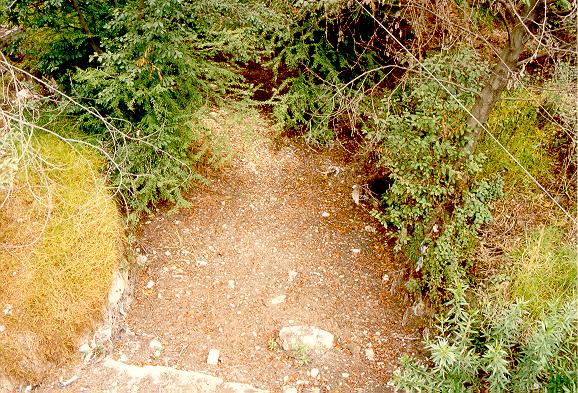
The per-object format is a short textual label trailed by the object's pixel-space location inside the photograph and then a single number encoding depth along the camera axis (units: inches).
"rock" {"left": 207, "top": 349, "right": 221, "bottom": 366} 144.6
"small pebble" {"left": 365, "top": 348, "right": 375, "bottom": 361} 149.0
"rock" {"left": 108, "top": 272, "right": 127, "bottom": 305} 150.8
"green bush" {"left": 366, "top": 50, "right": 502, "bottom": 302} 156.6
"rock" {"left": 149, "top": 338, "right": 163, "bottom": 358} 146.0
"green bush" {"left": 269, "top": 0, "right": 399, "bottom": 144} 203.0
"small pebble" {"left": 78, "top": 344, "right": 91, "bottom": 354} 139.6
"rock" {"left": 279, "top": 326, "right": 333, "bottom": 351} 148.7
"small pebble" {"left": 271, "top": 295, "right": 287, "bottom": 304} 163.9
